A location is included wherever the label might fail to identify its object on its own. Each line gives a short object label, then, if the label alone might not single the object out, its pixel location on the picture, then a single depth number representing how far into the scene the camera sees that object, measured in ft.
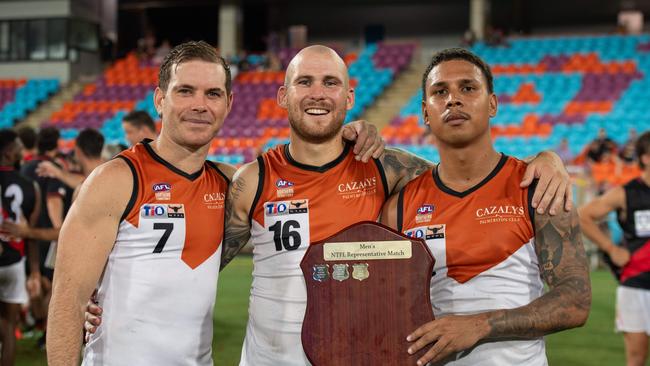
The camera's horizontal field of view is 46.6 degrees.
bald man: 9.91
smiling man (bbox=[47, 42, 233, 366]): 9.25
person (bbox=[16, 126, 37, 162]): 26.58
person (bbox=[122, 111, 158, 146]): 20.51
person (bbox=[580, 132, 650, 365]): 16.93
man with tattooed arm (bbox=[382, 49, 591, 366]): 8.43
